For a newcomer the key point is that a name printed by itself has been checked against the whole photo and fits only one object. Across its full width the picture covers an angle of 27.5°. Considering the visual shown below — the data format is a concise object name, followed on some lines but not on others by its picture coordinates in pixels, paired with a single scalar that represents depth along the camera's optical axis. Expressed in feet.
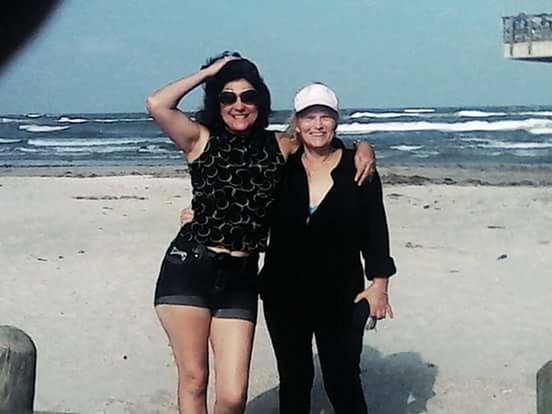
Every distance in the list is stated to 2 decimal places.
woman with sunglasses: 12.84
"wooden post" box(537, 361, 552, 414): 10.68
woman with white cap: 13.42
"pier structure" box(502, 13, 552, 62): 151.33
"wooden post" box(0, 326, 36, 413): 12.07
